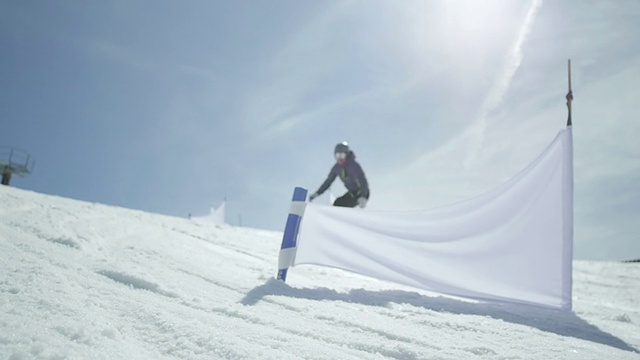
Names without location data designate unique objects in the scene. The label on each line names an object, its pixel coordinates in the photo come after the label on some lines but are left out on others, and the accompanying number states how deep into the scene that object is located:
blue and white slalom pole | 3.39
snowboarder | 5.56
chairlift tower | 26.44
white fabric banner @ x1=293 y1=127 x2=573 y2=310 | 3.33
